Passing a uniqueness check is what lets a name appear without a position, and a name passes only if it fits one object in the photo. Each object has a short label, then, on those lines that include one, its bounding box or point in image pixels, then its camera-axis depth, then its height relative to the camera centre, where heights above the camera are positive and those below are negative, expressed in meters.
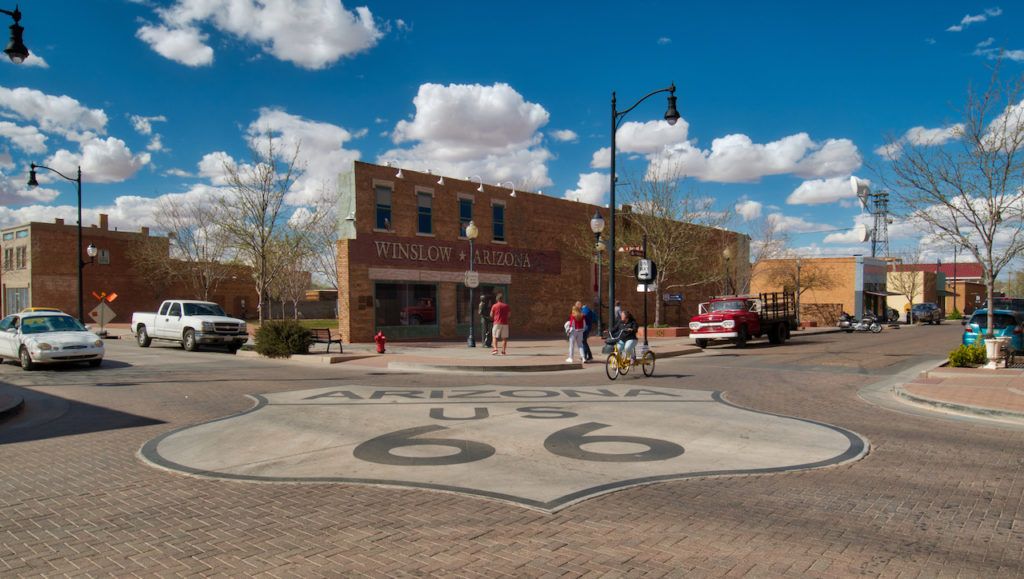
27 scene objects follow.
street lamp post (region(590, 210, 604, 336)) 21.28 +2.56
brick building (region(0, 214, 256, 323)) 49.25 +2.33
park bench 20.88 -1.23
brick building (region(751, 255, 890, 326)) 52.41 +1.56
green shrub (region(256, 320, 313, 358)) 20.02 -1.20
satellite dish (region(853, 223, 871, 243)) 48.93 +5.18
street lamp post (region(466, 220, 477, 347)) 22.70 +2.29
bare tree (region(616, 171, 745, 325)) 32.84 +3.47
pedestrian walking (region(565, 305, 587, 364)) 17.67 -0.77
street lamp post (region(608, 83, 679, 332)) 18.62 +5.18
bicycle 14.45 -1.46
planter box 31.00 -1.61
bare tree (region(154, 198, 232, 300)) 44.03 +3.09
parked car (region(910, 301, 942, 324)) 54.34 -1.09
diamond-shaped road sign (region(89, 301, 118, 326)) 26.70 -0.54
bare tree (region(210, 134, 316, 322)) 27.44 +3.51
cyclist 14.55 -0.85
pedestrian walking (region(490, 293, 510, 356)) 19.70 -0.67
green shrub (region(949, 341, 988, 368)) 16.27 -1.46
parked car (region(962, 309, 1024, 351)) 19.34 -0.85
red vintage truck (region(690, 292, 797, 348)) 24.77 -0.85
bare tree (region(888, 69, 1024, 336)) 15.81 +2.29
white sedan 16.34 -1.02
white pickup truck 22.81 -0.91
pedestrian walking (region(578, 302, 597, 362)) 18.20 -0.83
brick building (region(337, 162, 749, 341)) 25.22 +2.06
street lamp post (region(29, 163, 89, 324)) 28.61 +5.44
